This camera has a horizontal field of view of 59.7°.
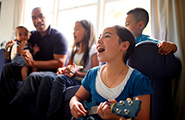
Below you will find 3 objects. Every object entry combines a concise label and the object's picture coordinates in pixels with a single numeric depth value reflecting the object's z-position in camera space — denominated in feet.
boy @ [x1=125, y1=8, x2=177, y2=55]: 5.20
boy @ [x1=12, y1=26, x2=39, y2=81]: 6.30
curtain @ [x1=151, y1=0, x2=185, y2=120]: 4.74
